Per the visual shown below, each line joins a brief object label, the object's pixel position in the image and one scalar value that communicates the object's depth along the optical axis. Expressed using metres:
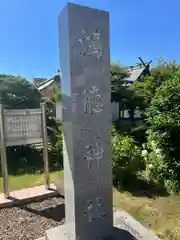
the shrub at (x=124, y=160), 4.18
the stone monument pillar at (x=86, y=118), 1.83
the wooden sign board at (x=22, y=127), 3.57
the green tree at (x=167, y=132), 3.78
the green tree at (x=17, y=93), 6.84
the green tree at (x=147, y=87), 7.19
